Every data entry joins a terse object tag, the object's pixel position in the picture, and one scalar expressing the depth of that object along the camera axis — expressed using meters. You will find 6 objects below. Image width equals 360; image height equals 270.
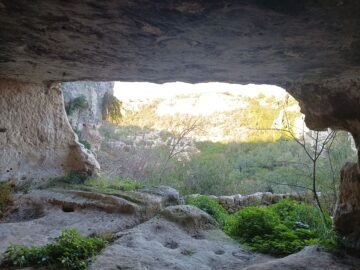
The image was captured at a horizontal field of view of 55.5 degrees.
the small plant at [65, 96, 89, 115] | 7.79
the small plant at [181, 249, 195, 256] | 4.23
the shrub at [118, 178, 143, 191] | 6.25
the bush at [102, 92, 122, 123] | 10.95
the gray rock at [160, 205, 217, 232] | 5.35
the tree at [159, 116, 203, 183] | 10.54
